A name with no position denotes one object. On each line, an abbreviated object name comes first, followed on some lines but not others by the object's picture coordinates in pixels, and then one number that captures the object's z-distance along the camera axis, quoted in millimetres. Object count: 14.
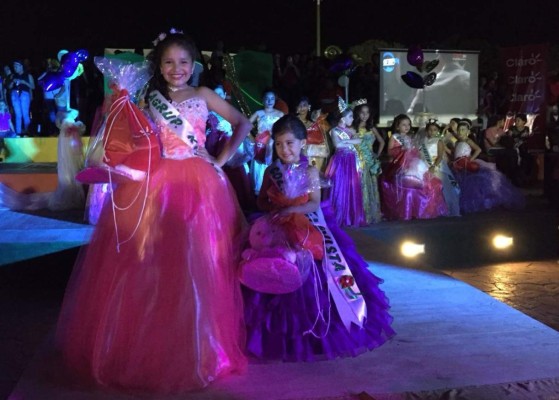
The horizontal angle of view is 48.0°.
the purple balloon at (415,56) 10660
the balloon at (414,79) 10234
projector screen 11766
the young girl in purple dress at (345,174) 7590
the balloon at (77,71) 9007
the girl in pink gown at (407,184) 8008
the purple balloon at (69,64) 8828
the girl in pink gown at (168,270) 2727
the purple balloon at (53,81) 8617
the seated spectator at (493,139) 11484
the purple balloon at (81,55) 9094
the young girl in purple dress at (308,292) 3113
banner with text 12234
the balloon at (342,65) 10844
